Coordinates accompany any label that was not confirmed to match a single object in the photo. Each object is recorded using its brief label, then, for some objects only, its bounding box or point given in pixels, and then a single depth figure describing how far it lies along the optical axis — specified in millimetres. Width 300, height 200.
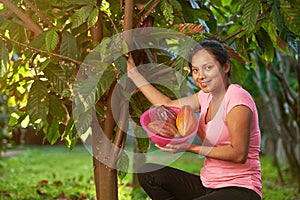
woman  2952
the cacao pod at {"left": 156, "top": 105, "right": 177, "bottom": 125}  3077
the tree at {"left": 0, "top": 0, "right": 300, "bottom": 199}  3257
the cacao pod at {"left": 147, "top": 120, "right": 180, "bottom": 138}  2955
